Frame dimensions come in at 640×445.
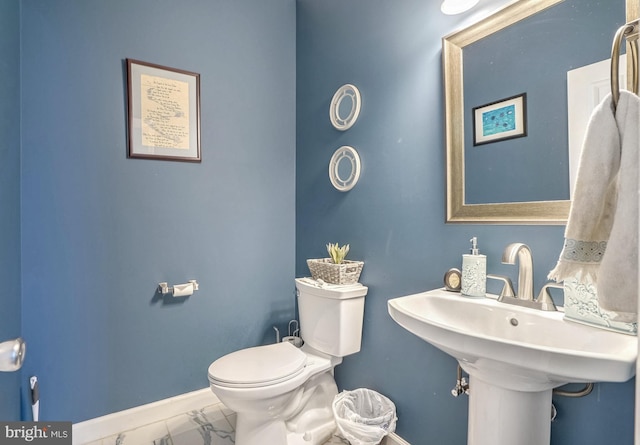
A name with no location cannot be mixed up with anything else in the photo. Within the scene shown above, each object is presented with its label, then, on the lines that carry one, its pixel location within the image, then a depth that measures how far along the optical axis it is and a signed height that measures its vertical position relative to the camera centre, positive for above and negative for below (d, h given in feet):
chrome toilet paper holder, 5.67 -1.22
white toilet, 4.19 -2.21
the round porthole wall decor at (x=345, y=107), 5.50 +2.22
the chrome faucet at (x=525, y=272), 3.18 -0.53
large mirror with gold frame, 3.21 +1.11
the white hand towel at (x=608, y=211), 1.83 +0.07
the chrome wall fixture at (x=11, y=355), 2.05 -0.90
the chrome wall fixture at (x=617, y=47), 1.93 +1.13
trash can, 4.42 -3.01
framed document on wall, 5.47 +2.15
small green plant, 5.35 -0.52
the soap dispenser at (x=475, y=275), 3.58 -0.63
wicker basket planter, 5.16 -0.83
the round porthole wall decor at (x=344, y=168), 5.51 +1.06
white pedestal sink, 2.04 -1.05
